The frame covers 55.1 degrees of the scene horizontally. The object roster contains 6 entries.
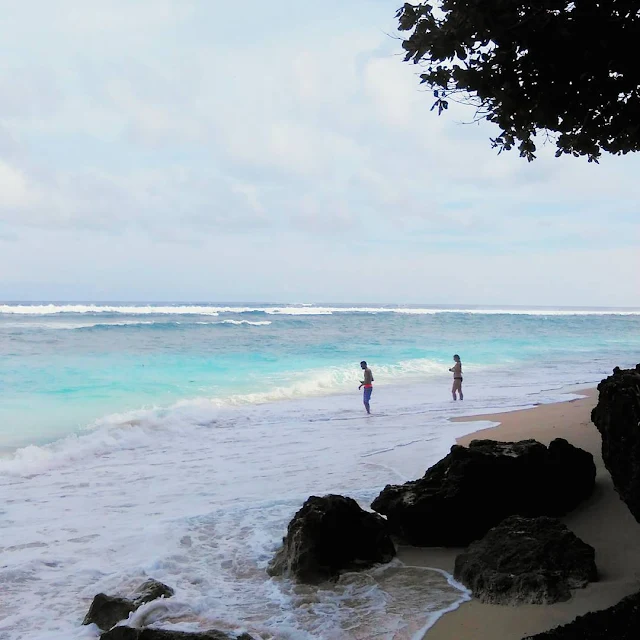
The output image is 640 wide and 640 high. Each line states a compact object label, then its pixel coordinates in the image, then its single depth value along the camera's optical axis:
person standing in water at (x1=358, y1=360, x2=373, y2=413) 15.87
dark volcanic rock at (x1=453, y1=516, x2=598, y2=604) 4.66
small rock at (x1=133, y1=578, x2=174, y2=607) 5.04
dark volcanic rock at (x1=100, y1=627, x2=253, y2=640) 3.99
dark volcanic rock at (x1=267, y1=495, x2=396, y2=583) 5.55
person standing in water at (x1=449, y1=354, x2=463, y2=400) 17.94
